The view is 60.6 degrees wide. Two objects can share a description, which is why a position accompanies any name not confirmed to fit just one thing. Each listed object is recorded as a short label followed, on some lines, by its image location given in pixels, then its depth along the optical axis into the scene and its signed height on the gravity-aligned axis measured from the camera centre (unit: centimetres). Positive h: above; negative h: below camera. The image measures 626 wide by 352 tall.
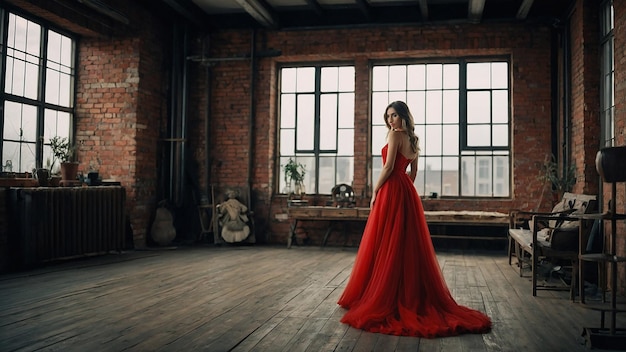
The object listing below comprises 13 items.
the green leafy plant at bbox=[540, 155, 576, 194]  704 +22
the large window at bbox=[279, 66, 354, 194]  899 +105
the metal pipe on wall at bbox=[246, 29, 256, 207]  901 +112
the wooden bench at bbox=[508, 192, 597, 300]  475 -45
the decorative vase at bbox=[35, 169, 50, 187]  633 +5
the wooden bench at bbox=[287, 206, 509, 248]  770 -44
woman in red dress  353 -60
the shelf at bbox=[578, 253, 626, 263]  319 -40
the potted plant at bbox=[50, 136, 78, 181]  674 +31
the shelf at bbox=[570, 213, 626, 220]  327 -15
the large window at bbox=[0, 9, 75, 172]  664 +122
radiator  593 -50
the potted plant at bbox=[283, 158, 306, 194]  871 +19
